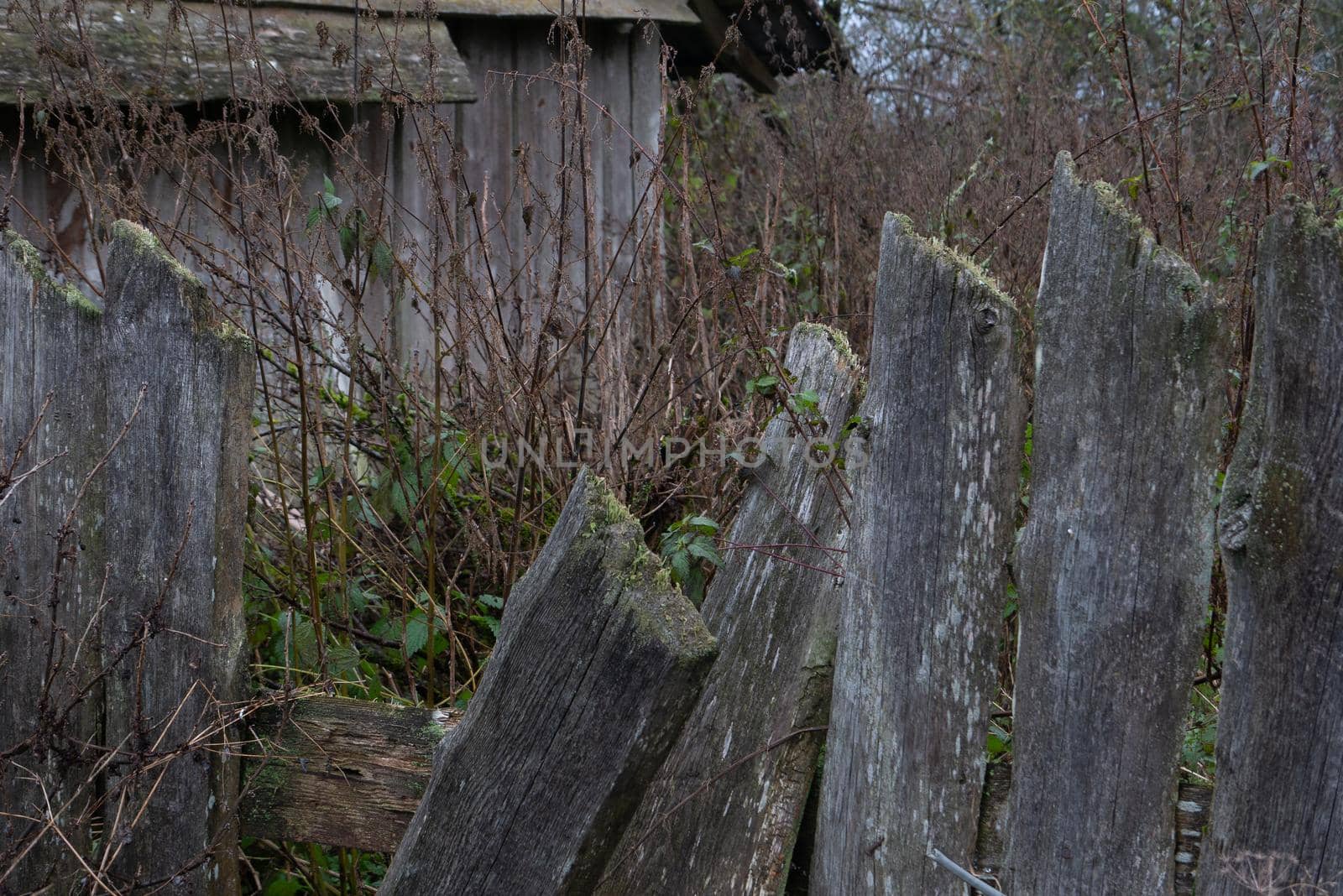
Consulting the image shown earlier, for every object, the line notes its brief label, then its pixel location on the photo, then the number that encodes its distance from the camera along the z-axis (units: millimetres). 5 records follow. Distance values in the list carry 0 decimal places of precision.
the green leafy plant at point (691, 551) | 2004
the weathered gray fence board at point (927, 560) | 1579
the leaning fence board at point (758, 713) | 1841
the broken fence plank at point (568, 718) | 1589
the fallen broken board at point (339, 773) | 2008
